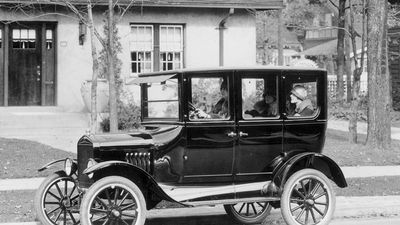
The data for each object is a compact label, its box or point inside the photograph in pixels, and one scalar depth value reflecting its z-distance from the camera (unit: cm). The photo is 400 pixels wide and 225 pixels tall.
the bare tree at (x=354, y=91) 1706
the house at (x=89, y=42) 1995
